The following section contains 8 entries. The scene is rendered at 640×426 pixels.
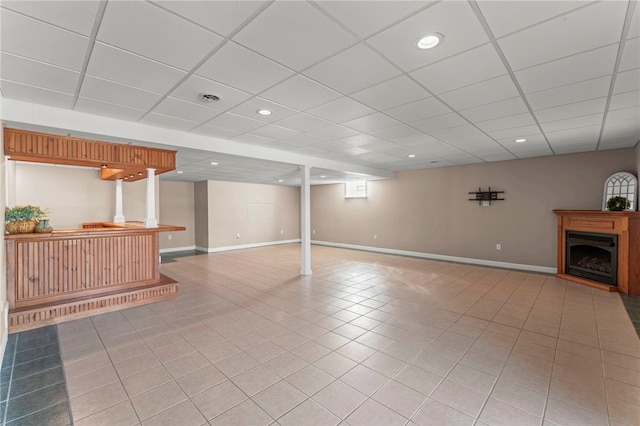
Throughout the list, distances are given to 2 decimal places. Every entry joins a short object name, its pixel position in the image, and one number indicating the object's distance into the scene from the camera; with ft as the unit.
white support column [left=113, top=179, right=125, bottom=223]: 20.20
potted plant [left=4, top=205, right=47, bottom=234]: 11.88
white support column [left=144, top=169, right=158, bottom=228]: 15.34
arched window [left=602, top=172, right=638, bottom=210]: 16.75
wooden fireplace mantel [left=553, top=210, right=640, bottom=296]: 15.31
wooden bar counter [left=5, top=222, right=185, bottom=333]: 11.62
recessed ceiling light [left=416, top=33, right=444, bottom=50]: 6.19
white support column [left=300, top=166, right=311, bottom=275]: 20.01
